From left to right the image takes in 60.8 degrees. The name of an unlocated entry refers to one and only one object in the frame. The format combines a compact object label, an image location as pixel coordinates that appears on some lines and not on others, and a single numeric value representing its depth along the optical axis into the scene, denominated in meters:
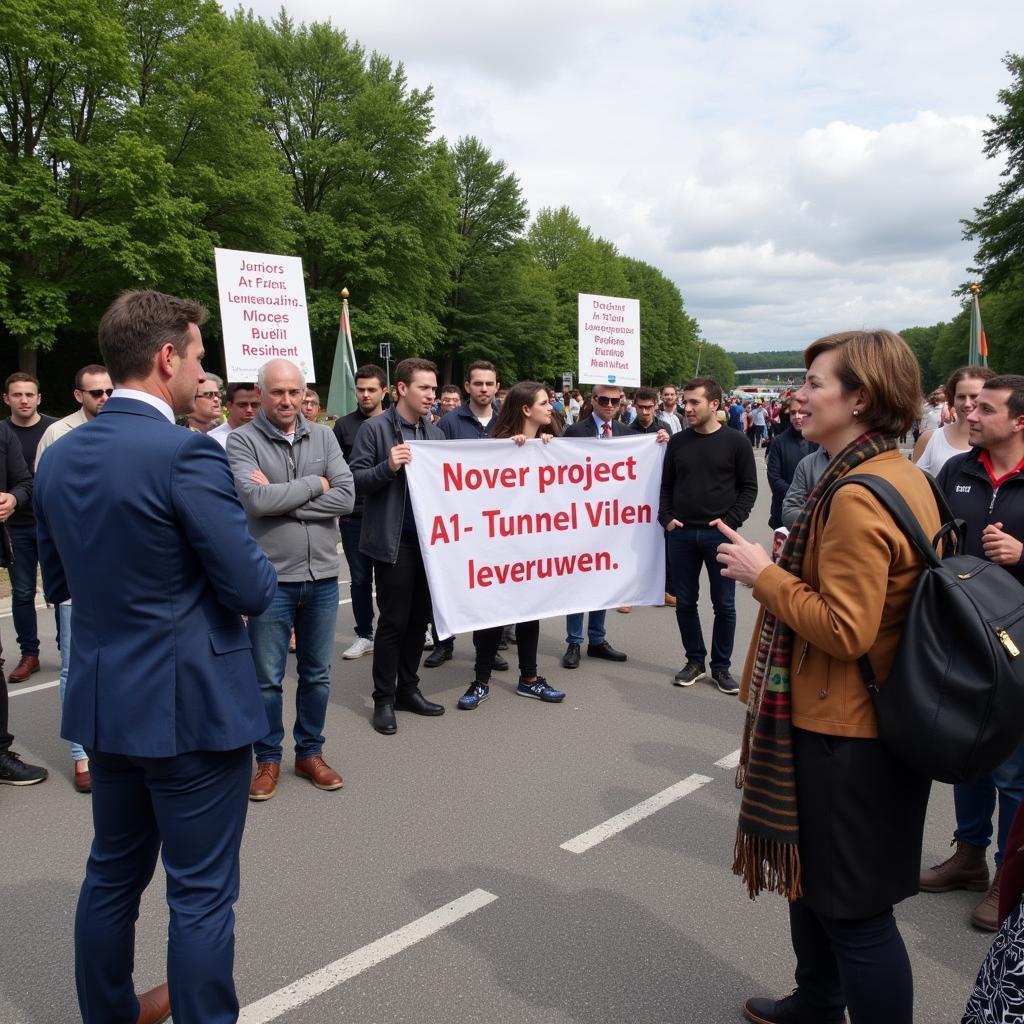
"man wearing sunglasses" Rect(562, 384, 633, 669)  6.63
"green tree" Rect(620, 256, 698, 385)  80.69
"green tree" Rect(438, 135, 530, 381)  54.62
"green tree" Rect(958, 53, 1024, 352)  40.00
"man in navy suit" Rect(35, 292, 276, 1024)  2.13
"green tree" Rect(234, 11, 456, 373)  39.56
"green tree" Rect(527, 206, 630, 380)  62.00
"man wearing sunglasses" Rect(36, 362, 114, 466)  4.67
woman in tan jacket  2.02
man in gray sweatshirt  4.19
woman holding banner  5.71
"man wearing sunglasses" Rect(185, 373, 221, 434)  5.75
